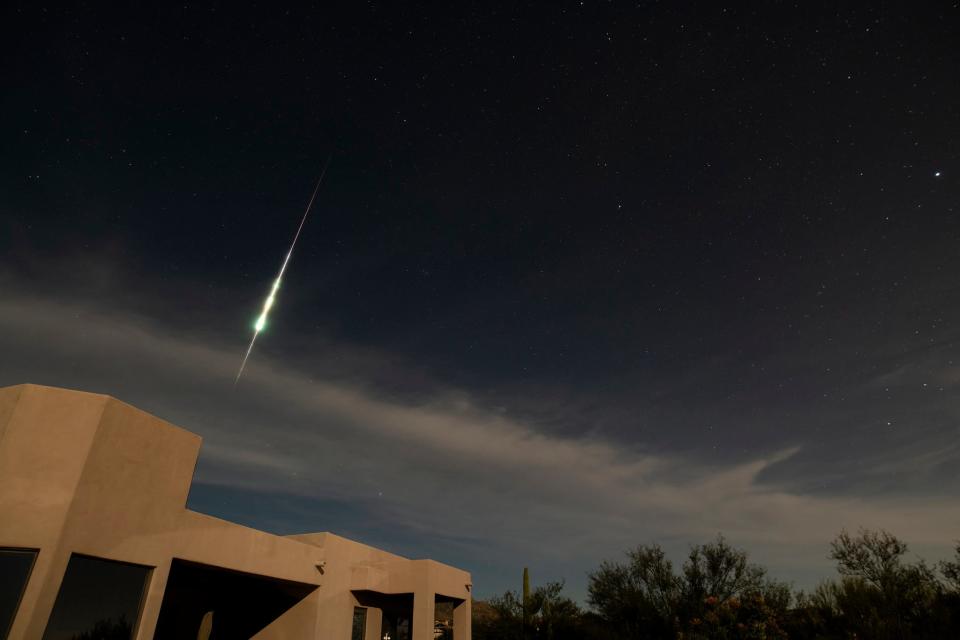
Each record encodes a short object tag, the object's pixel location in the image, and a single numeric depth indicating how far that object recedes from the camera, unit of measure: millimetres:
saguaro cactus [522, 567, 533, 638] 31438
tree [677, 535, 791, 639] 21953
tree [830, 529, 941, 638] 22016
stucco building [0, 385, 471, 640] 7699
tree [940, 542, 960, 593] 22323
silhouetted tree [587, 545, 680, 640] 29484
